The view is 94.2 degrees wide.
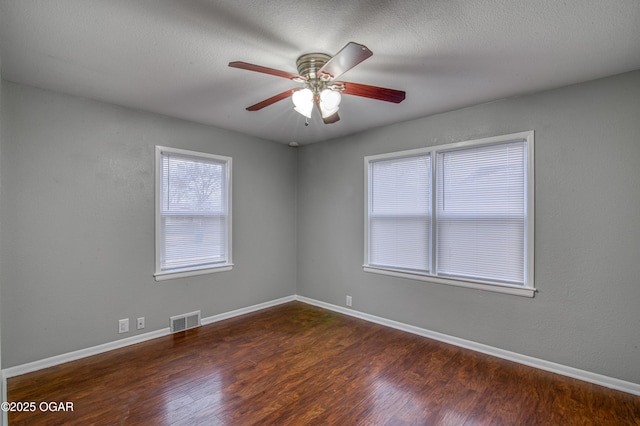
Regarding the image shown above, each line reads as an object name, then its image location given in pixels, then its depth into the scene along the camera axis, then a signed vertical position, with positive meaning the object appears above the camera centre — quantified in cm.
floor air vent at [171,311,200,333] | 348 -128
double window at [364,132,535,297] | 288 +3
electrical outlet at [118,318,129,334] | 311 -117
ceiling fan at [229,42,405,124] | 203 +91
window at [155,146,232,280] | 345 +2
